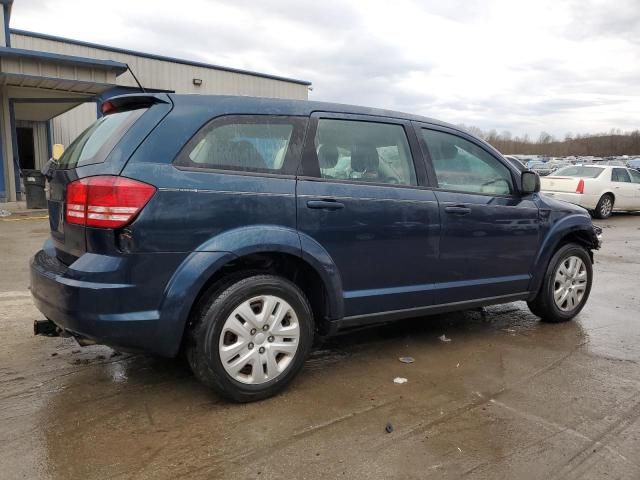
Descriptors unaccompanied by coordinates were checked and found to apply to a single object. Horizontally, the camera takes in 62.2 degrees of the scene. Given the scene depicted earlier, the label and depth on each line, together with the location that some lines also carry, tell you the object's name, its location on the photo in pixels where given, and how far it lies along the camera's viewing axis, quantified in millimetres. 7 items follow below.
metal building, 13820
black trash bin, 14102
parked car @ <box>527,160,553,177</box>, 40228
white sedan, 14867
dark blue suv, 2854
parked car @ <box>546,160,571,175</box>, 44484
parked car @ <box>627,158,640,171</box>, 44522
